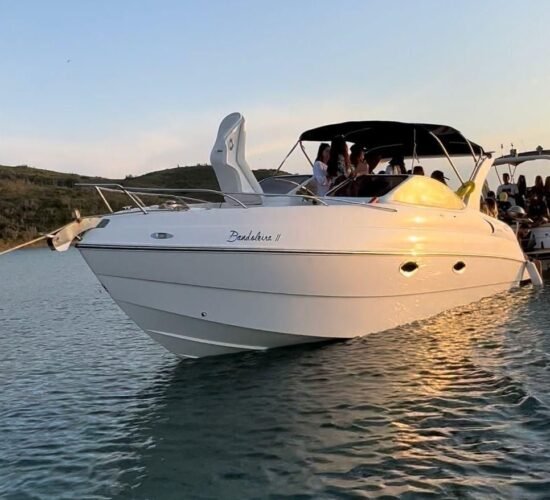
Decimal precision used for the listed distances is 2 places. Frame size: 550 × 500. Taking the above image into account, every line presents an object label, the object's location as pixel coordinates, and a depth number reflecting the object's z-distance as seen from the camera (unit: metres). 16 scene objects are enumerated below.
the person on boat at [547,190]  18.02
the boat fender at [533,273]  13.16
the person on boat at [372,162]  11.83
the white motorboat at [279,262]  7.73
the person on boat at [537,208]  17.59
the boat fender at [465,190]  11.48
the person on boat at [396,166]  11.59
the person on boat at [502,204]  16.07
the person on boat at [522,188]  19.02
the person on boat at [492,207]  13.60
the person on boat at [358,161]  11.09
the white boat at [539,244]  16.53
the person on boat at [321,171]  10.58
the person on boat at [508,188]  18.86
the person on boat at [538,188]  18.16
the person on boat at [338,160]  10.45
